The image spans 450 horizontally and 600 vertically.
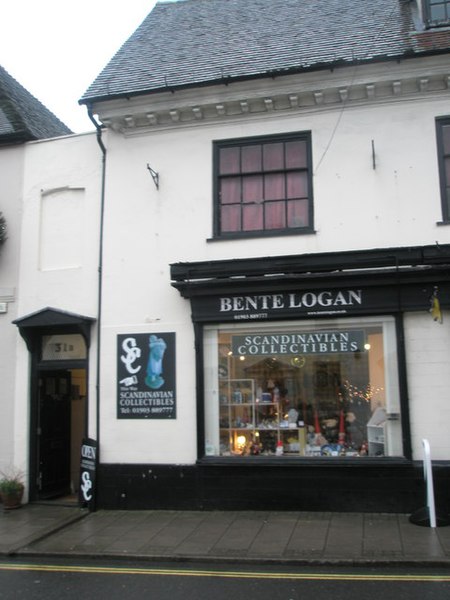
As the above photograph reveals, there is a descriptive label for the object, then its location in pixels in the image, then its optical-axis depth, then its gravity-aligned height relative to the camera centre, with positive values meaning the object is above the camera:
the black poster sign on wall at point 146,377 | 9.47 +0.47
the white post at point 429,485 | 7.62 -1.09
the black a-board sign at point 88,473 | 9.45 -1.07
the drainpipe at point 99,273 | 9.72 +2.26
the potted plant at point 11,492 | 9.66 -1.38
